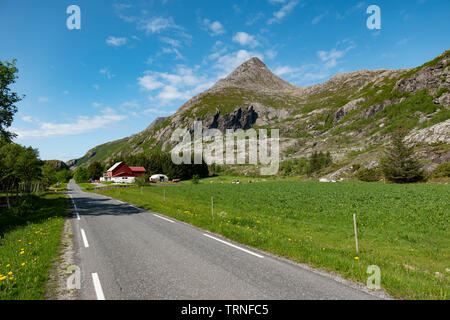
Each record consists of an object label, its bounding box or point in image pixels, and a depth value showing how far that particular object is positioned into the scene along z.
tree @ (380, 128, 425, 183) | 51.62
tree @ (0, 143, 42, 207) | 25.98
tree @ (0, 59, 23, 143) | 22.36
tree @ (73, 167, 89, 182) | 116.94
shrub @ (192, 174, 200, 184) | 70.50
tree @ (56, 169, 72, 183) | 130.62
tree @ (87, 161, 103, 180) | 126.94
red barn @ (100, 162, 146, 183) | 93.54
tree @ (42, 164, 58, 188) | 62.08
